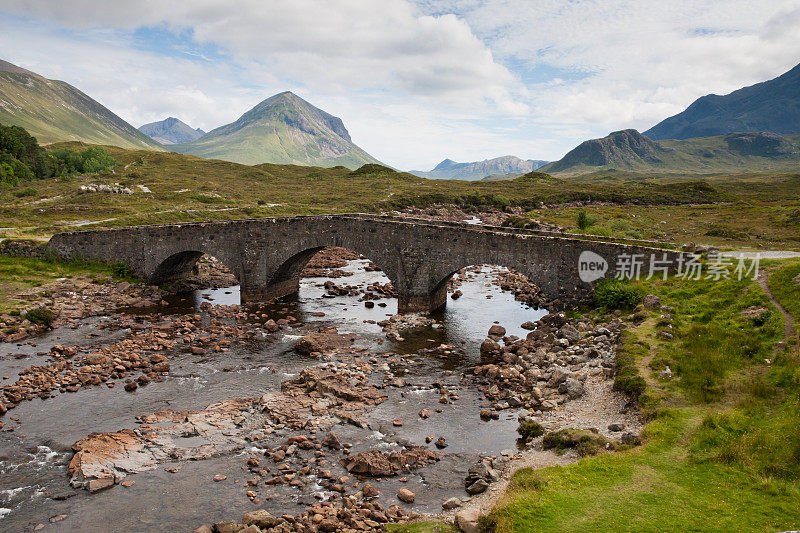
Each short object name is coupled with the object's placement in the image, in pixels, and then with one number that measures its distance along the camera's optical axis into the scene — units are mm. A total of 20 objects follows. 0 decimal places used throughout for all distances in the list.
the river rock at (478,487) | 16250
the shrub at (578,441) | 16609
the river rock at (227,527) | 14734
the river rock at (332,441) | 19547
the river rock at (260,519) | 14820
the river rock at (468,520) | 13172
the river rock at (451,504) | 15229
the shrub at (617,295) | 28692
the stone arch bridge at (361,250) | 32438
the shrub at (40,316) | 34500
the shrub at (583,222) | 56819
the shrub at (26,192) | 78762
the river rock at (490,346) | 29656
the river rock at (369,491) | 16406
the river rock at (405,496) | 16109
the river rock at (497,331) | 32812
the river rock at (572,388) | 21453
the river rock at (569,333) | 27469
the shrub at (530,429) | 19375
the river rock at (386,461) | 17719
